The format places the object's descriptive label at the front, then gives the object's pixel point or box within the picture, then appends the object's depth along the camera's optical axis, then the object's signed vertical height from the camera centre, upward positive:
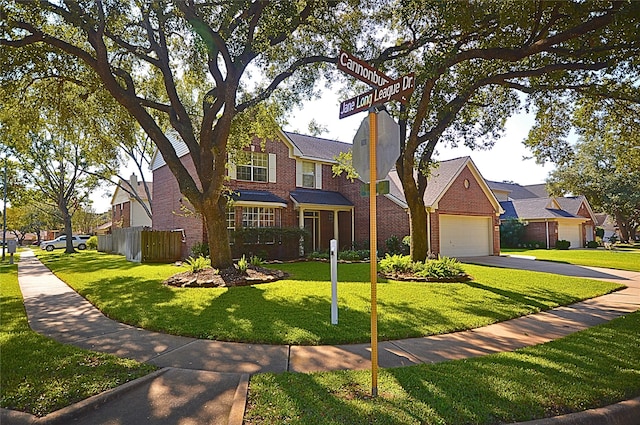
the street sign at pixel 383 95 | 3.85 +1.38
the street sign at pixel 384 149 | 4.09 +0.84
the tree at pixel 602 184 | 37.81 +4.11
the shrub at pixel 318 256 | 18.94 -1.39
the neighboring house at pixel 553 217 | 31.88 +0.68
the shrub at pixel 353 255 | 18.77 -1.37
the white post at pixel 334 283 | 6.56 -0.95
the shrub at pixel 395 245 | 19.25 -0.91
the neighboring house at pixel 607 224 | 59.45 +0.05
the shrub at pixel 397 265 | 12.80 -1.28
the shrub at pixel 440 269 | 11.94 -1.35
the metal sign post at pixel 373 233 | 3.82 -0.06
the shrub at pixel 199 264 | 12.29 -1.14
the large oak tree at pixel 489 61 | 8.72 +4.33
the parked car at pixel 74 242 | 38.06 -1.14
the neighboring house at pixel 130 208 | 32.34 +1.97
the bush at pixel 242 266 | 12.18 -1.18
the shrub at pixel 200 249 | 17.06 -0.89
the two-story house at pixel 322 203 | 19.56 +1.30
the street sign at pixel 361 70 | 4.11 +1.67
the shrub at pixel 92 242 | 37.59 -1.12
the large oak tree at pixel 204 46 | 9.91 +5.33
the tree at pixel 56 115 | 13.12 +4.30
